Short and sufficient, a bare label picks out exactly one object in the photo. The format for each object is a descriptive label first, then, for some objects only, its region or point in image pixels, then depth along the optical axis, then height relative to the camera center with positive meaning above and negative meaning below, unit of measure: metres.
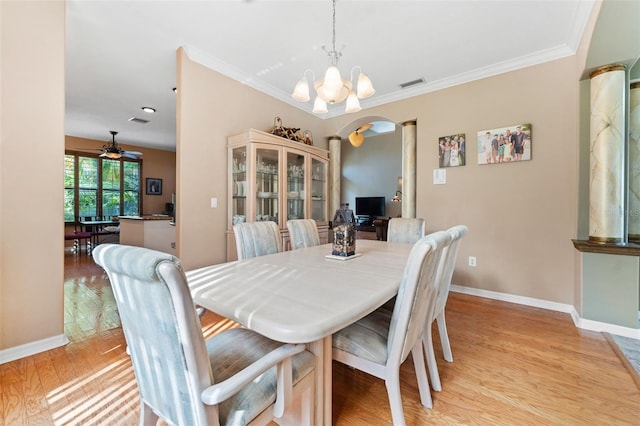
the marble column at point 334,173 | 4.42 +0.63
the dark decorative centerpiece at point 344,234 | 1.81 -0.15
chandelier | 1.77 +0.84
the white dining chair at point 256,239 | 1.98 -0.21
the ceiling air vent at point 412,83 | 3.29 +1.57
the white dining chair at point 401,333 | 1.05 -0.55
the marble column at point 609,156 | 2.13 +0.44
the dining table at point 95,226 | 5.86 -0.34
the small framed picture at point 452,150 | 3.22 +0.73
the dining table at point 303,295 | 0.86 -0.33
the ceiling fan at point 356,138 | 5.38 +1.46
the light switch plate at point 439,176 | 3.36 +0.43
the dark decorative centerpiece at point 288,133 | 3.36 +1.00
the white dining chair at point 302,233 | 2.39 -0.20
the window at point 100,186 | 6.11 +0.57
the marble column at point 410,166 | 3.70 +0.61
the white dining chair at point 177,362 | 0.67 -0.43
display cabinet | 2.92 +0.36
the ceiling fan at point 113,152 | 5.02 +1.08
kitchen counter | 4.36 -0.35
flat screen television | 7.52 +0.15
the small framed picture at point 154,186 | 7.18 +0.65
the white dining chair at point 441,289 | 1.39 -0.46
